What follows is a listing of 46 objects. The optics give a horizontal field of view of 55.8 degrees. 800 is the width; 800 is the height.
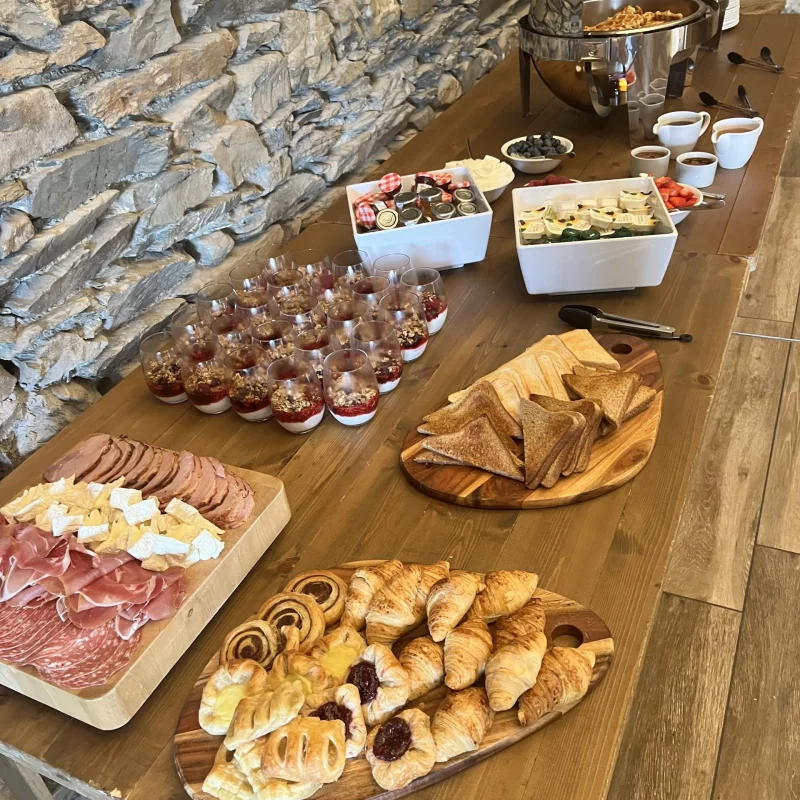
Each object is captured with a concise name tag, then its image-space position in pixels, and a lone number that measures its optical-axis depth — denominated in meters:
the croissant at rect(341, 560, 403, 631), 0.97
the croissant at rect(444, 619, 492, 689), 0.88
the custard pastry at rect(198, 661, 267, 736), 0.88
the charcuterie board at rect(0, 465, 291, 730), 0.89
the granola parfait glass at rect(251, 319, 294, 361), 1.40
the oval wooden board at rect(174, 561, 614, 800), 0.83
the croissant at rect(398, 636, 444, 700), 0.89
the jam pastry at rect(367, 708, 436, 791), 0.81
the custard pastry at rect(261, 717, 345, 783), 0.79
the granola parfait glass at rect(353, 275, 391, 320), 1.49
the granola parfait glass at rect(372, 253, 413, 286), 1.56
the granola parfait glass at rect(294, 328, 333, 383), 1.35
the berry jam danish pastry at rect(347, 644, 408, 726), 0.86
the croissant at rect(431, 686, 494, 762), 0.83
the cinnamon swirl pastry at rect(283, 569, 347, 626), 0.99
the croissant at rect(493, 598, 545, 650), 0.91
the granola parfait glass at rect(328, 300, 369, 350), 1.42
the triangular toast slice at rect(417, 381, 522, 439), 1.25
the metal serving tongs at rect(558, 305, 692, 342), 1.46
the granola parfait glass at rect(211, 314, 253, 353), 1.44
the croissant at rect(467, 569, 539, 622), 0.96
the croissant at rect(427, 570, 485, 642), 0.92
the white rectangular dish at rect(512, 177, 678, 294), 1.50
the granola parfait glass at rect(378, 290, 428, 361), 1.46
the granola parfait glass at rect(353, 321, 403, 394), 1.38
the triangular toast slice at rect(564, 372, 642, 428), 1.24
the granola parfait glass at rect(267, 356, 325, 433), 1.31
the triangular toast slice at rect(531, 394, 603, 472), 1.18
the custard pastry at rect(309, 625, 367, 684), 0.91
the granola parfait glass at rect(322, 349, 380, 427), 1.32
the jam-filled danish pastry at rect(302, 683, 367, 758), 0.83
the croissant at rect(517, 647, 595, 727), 0.85
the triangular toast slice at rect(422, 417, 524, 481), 1.19
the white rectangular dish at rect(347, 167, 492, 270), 1.65
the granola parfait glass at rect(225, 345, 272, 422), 1.36
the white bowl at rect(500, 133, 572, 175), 2.06
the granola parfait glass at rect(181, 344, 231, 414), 1.38
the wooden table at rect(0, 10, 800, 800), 0.88
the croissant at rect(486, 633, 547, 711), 0.85
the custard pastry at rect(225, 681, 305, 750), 0.82
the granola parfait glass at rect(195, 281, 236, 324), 1.50
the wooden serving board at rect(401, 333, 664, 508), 1.15
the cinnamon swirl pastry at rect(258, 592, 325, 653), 0.96
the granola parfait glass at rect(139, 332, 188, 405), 1.43
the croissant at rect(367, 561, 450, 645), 0.95
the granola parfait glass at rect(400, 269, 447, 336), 1.52
